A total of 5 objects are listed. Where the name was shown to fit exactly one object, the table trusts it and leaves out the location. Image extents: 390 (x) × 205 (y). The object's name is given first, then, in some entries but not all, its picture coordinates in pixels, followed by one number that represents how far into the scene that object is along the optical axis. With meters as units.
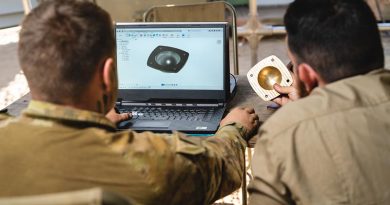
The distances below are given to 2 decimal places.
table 1.67
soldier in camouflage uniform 0.92
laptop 1.68
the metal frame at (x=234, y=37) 2.32
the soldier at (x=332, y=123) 0.98
